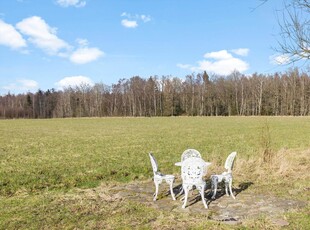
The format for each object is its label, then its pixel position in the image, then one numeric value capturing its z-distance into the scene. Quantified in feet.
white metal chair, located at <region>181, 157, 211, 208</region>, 21.67
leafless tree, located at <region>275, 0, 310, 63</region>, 29.60
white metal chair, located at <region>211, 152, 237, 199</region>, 24.35
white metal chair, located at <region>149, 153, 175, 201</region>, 23.89
